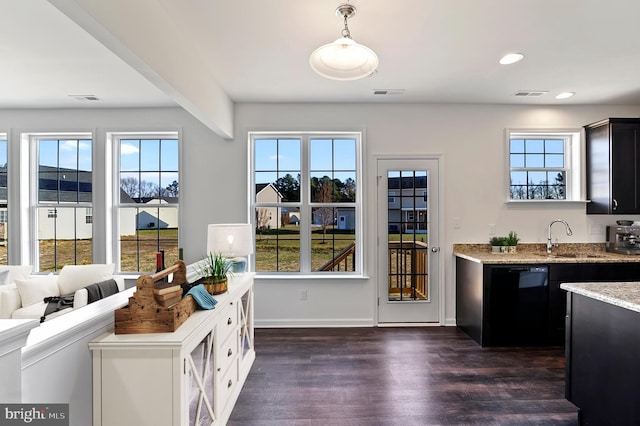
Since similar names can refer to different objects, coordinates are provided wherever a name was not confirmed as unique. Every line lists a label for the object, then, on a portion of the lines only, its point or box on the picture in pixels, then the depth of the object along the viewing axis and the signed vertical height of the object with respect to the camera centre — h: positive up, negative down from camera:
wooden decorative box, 1.56 -0.47
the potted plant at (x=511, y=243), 3.87 -0.35
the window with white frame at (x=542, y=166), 4.13 +0.58
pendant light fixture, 1.75 +0.81
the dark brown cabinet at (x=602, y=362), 1.70 -0.83
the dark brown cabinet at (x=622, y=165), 3.73 +0.53
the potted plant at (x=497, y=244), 3.87 -0.36
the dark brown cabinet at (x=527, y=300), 3.39 -0.88
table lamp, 2.84 -0.22
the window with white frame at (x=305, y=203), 4.11 +0.13
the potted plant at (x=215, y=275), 2.26 -0.42
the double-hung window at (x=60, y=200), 4.13 +0.18
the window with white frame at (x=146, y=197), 4.16 +0.22
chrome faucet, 3.97 -0.24
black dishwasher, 3.39 -0.94
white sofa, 2.82 -0.66
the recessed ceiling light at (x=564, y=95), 3.65 +1.30
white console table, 1.48 -0.73
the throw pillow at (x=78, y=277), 3.22 -0.60
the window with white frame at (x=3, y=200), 4.07 +0.18
